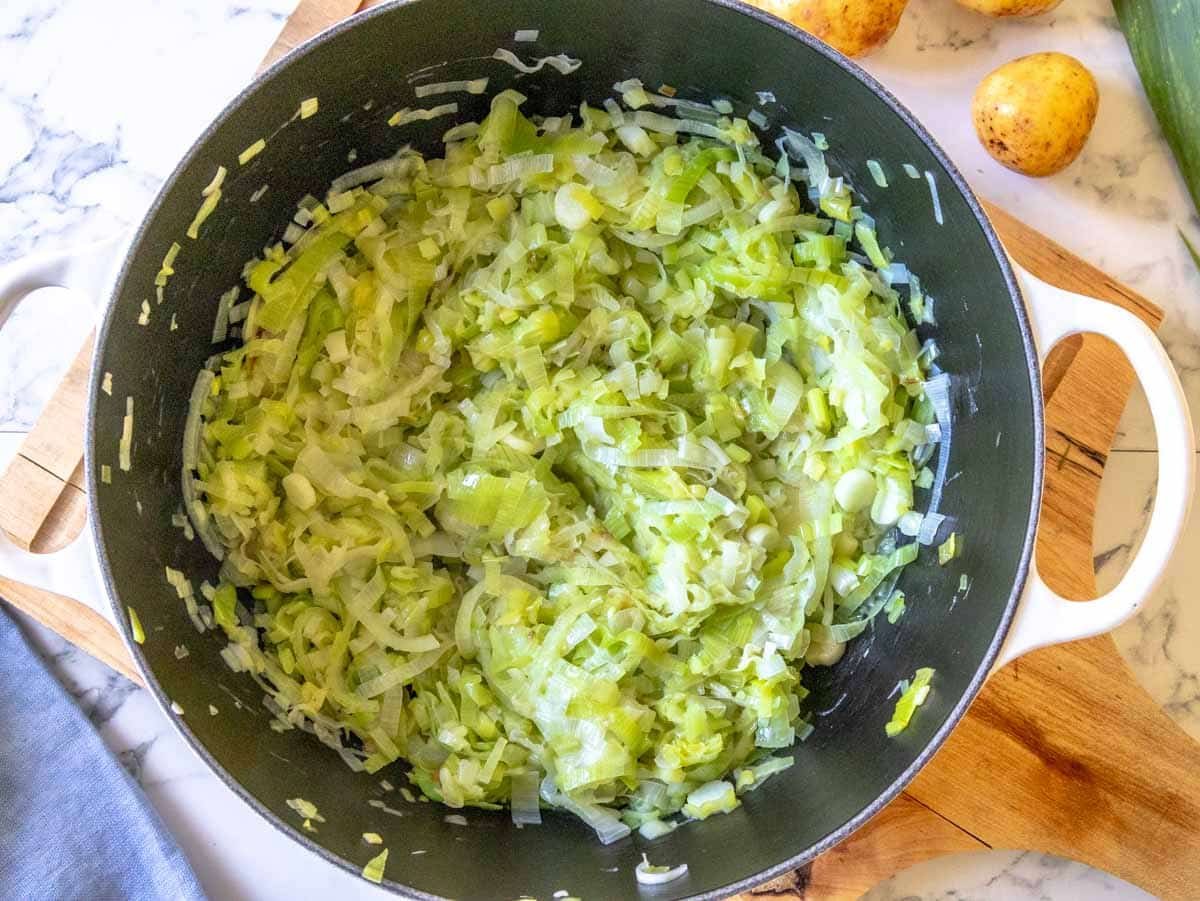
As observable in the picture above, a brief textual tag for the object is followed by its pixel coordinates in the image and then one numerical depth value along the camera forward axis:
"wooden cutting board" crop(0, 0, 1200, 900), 0.35
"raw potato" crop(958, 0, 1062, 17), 0.37
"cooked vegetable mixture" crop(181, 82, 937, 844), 0.33
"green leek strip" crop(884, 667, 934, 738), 0.31
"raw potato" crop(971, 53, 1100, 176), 0.35
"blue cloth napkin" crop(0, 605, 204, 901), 0.39
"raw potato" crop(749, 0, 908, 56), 0.35
